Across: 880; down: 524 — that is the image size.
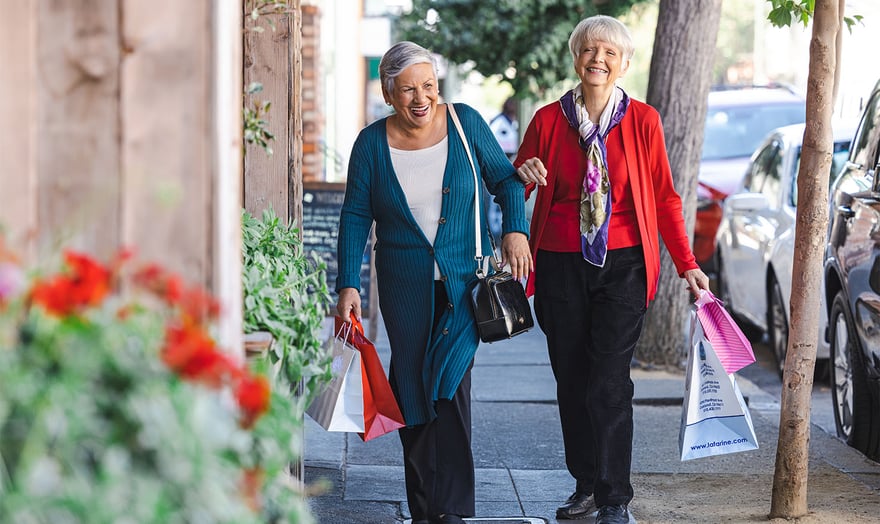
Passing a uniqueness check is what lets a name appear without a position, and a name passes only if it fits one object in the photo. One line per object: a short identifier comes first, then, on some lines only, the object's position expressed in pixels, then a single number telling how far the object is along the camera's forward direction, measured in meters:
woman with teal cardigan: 7.81
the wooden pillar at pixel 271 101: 8.52
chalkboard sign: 16.30
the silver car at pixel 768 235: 14.75
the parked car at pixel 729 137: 21.18
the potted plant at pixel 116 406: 3.25
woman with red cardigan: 8.22
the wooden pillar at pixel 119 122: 4.33
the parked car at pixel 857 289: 10.27
